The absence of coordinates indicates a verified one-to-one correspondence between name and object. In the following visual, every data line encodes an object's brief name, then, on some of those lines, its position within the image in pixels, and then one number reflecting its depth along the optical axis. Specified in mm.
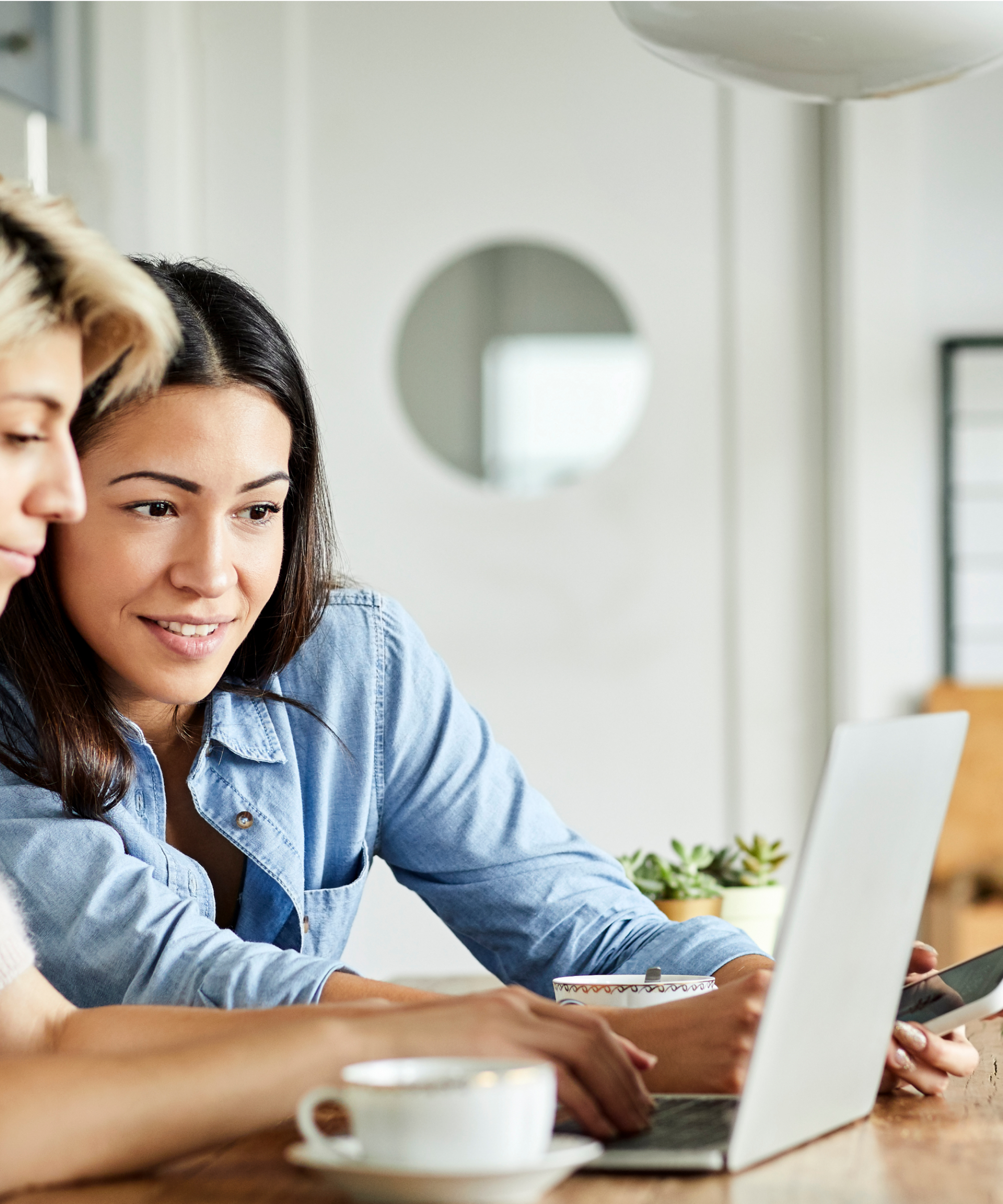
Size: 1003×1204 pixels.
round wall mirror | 5536
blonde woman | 2005
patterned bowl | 2231
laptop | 1971
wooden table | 1977
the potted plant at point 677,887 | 2592
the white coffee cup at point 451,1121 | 1910
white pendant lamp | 2473
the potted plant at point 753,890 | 2667
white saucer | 1909
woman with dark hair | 2296
